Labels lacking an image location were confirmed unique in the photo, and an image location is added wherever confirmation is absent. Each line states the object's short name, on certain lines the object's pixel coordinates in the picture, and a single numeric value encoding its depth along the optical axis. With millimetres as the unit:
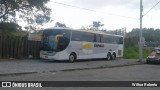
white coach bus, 14811
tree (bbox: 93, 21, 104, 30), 59111
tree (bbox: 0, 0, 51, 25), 19709
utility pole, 17842
